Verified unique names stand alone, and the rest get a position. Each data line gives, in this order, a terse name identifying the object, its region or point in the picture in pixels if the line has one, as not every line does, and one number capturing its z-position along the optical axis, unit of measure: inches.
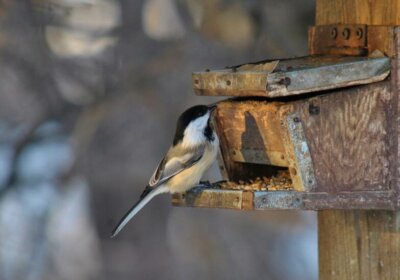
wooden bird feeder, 267.9
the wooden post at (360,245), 286.7
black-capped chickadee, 312.0
